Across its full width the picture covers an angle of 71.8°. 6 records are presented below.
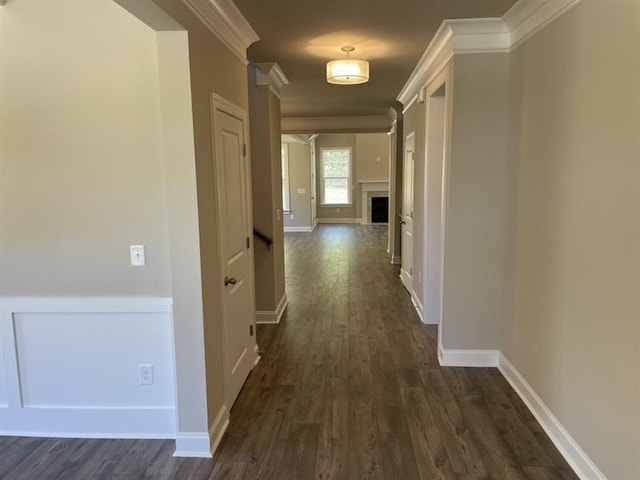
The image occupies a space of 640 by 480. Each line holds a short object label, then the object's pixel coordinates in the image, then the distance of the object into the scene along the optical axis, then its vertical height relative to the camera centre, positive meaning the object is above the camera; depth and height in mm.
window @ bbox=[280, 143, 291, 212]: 12328 +100
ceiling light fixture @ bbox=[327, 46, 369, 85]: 3678 +927
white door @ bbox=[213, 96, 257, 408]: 2709 -428
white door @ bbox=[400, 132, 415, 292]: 5473 -445
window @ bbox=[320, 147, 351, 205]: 13523 +170
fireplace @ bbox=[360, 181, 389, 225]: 13484 -455
